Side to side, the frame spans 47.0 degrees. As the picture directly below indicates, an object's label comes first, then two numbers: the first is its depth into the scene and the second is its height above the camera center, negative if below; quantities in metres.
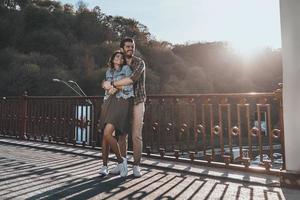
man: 4.71 +0.35
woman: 4.59 +0.16
